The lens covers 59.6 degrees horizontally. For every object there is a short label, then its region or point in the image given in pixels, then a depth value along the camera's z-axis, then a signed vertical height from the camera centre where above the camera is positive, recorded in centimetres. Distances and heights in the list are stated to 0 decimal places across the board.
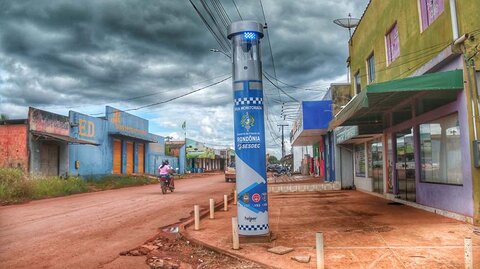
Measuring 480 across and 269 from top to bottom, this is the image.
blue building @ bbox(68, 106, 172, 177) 3123 +232
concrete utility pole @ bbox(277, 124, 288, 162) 8202 +425
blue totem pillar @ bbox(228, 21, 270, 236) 907 +82
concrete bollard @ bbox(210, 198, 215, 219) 1274 -126
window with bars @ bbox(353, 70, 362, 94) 2087 +415
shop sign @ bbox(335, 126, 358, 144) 1865 +156
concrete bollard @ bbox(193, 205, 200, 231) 1050 -126
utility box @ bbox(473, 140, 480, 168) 902 +22
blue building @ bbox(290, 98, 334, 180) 2506 +250
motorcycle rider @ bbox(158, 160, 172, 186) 2256 -20
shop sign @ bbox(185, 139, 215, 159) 7106 +318
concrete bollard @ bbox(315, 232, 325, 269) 629 -130
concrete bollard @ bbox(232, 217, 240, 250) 813 -135
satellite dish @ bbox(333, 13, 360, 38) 2381 +815
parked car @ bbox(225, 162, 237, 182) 3856 -58
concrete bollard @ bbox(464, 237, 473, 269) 568 -127
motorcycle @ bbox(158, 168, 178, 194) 2248 -64
